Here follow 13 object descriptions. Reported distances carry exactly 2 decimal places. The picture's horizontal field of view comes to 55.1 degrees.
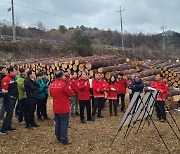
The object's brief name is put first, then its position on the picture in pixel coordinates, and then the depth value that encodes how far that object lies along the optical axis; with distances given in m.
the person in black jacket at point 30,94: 5.31
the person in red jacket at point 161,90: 6.29
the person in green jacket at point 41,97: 6.17
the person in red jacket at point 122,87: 7.77
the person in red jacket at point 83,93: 6.19
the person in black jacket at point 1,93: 5.00
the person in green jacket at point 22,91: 5.67
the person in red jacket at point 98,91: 6.69
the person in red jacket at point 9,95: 4.94
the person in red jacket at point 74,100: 6.50
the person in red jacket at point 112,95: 7.14
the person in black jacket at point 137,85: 6.95
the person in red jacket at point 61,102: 4.46
